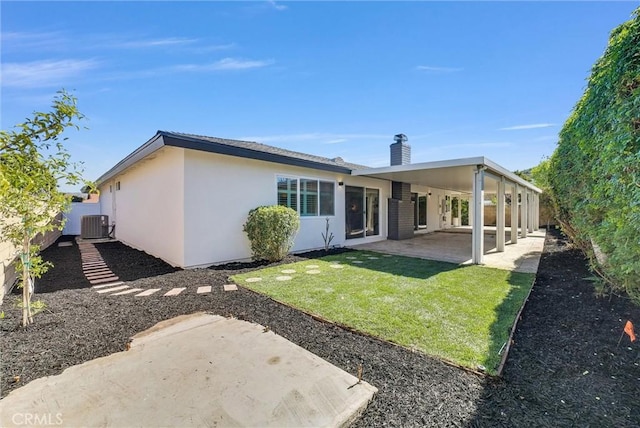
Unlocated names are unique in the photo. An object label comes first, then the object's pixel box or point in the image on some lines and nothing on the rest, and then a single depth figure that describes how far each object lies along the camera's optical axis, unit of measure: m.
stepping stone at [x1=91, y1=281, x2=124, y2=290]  5.21
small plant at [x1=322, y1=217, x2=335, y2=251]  9.70
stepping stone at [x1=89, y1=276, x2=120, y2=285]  5.59
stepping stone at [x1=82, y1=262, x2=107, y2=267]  7.27
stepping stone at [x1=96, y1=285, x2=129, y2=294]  4.91
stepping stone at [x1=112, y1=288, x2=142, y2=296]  4.70
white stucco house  6.69
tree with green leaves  2.61
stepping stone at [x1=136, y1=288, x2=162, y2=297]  4.65
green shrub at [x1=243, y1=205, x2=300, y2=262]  7.11
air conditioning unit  12.76
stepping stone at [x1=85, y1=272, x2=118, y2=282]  5.93
